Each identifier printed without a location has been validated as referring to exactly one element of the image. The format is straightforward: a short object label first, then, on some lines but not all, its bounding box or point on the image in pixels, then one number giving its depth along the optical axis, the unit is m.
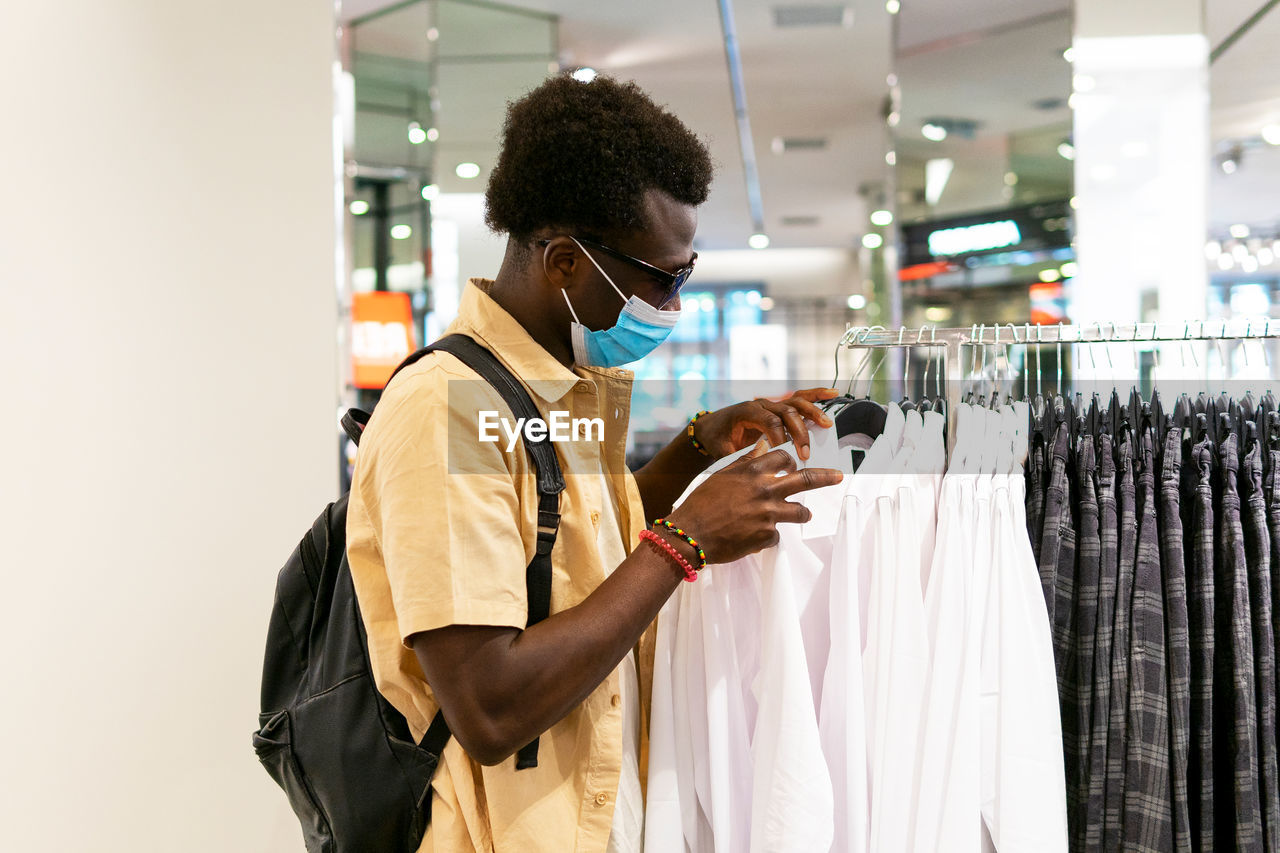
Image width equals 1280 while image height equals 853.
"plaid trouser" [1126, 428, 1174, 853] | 1.21
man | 1.07
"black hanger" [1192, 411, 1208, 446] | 1.34
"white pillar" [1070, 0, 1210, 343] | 3.93
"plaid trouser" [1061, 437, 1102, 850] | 1.28
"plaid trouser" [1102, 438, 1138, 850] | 1.25
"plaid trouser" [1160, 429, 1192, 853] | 1.22
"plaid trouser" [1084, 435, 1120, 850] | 1.25
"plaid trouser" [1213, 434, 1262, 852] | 1.21
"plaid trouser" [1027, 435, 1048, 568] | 1.35
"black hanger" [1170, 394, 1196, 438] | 1.36
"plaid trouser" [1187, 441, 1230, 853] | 1.24
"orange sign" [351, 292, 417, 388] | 5.52
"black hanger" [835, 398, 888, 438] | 1.46
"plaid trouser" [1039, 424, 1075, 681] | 1.30
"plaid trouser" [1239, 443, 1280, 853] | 1.22
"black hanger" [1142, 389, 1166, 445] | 1.34
